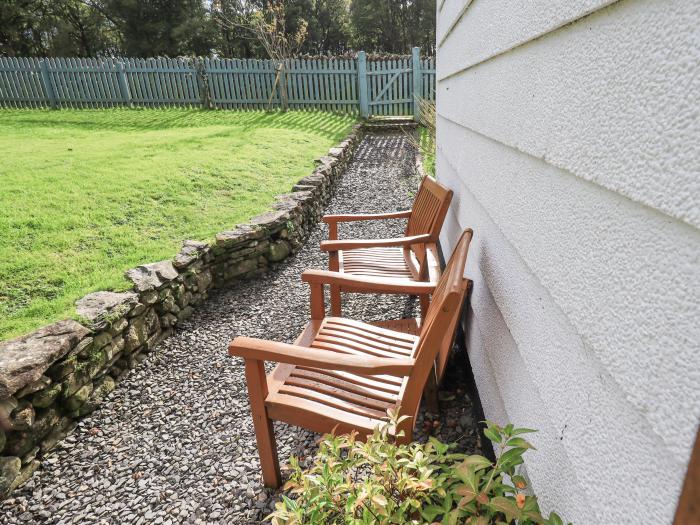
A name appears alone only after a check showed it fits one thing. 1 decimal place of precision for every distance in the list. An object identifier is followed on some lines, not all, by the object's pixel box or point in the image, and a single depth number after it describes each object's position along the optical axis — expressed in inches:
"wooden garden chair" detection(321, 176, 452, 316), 108.0
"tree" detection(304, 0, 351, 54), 1059.3
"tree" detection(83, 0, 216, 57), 930.1
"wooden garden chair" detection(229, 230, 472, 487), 60.0
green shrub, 38.7
